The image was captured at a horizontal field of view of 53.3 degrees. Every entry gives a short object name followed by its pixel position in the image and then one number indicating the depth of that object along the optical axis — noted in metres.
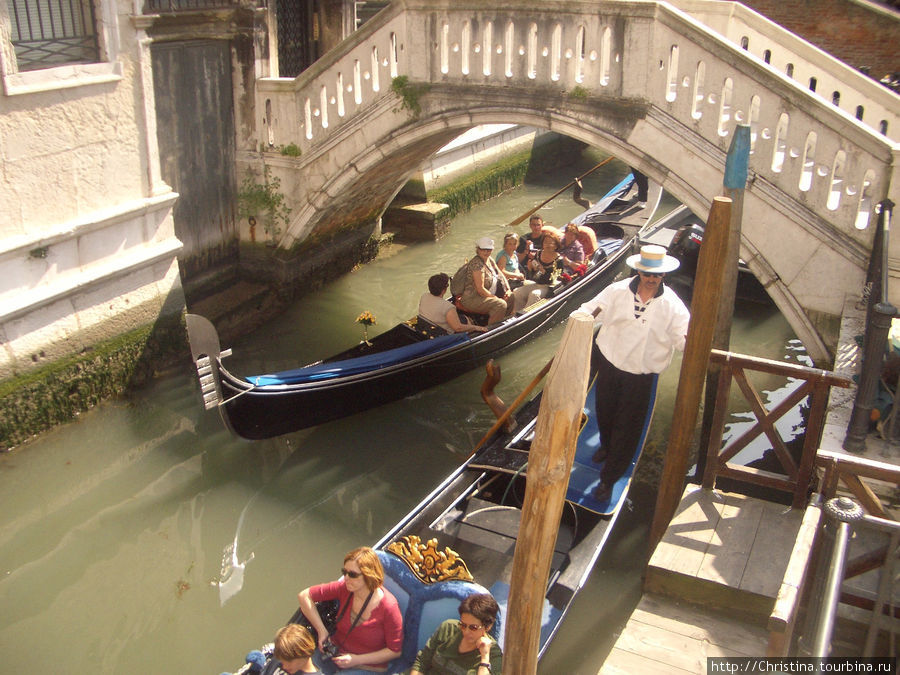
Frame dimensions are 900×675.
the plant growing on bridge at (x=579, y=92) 4.86
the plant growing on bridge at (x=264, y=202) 6.15
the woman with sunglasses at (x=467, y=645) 2.53
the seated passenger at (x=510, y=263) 5.66
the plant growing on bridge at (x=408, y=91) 5.37
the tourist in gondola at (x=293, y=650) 2.60
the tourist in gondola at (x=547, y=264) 5.87
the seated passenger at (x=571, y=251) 5.95
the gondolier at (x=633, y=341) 3.36
